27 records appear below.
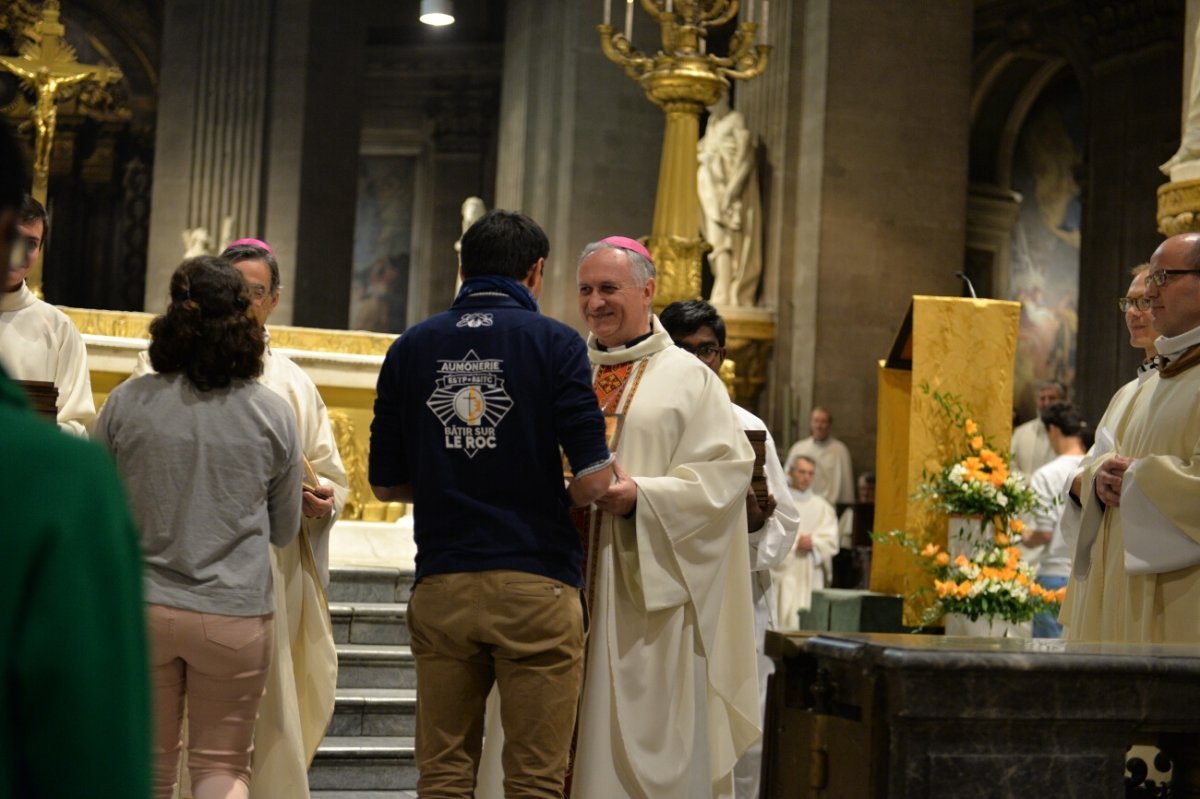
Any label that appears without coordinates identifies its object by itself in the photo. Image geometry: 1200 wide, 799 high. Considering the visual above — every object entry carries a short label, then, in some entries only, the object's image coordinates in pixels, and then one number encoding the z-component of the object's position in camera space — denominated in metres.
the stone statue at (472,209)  14.56
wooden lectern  8.15
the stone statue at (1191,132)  7.65
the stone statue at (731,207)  15.32
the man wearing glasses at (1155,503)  4.45
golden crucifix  9.81
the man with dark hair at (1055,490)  8.58
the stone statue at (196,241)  19.17
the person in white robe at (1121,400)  5.11
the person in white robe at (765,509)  5.36
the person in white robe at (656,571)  4.22
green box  8.80
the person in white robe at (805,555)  11.59
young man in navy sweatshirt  3.55
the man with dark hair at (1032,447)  12.29
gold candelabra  11.15
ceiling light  15.38
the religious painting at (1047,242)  24.25
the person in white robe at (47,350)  4.60
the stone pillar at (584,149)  17.48
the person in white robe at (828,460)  14.38
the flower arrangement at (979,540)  7.42
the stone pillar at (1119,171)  19.36
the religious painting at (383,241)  28.77
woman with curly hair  3.73
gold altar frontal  8.10
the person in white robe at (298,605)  4.56
